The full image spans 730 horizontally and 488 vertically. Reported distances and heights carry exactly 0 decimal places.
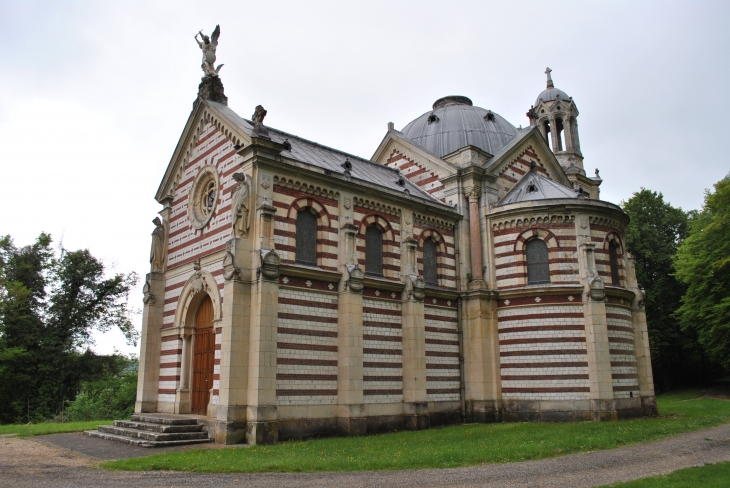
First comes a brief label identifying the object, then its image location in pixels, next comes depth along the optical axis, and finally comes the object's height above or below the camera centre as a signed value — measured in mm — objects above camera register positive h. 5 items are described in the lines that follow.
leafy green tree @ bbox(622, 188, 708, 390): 48750 +8699
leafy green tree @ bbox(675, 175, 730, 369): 39094 +7412
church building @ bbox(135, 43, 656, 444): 20438 +3685
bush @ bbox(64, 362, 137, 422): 35406 -865
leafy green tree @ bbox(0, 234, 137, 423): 39969 +4661
